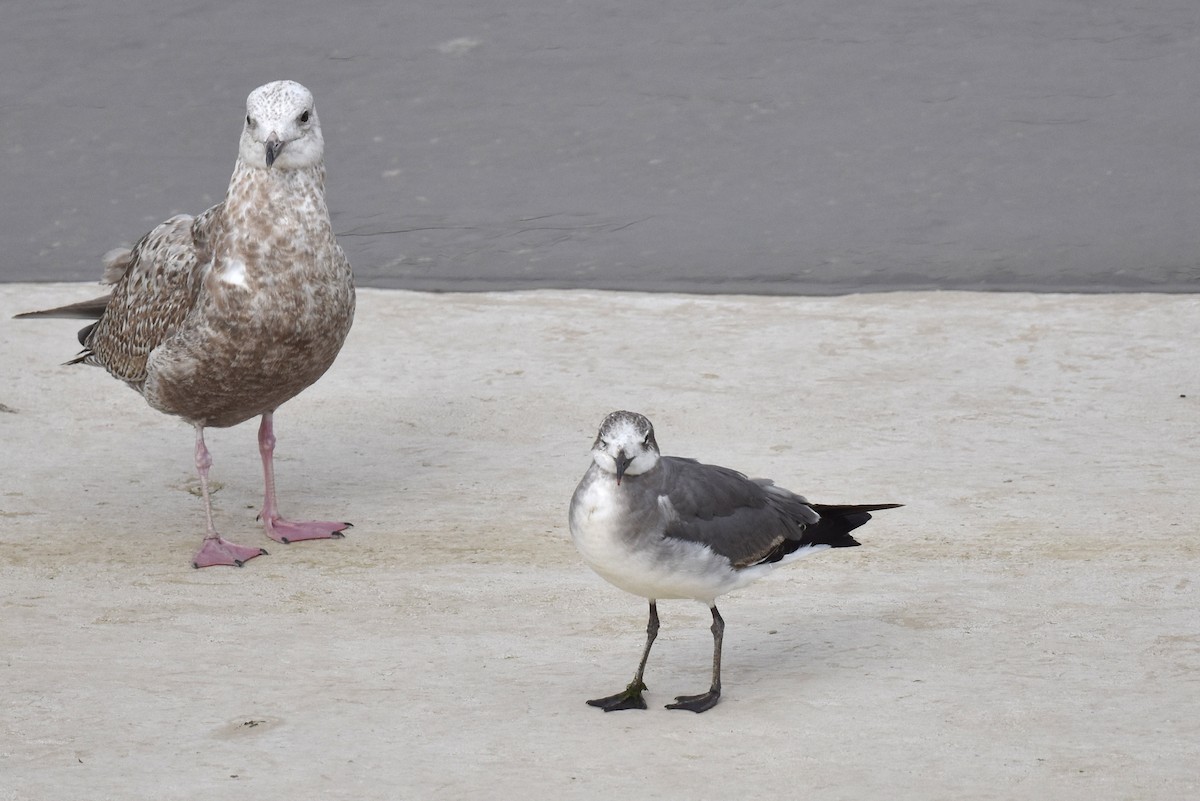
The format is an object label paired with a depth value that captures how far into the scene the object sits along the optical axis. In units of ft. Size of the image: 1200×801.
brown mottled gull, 43.32
